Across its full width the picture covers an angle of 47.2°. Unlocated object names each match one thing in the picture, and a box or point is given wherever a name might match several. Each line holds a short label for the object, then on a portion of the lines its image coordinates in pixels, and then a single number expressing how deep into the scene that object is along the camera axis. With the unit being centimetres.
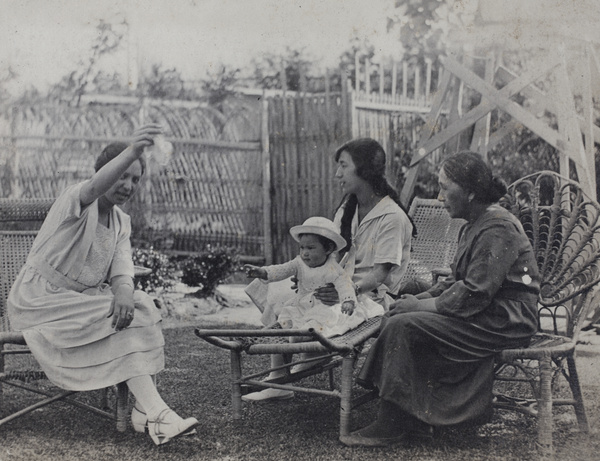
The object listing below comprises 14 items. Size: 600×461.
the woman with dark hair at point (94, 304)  339
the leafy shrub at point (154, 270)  730
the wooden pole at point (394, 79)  870
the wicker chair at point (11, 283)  349
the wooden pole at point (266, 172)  896
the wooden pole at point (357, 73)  844
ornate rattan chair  331
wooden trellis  587
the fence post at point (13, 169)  946
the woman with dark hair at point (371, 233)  422
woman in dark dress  333
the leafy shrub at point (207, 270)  755
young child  387
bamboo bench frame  343
